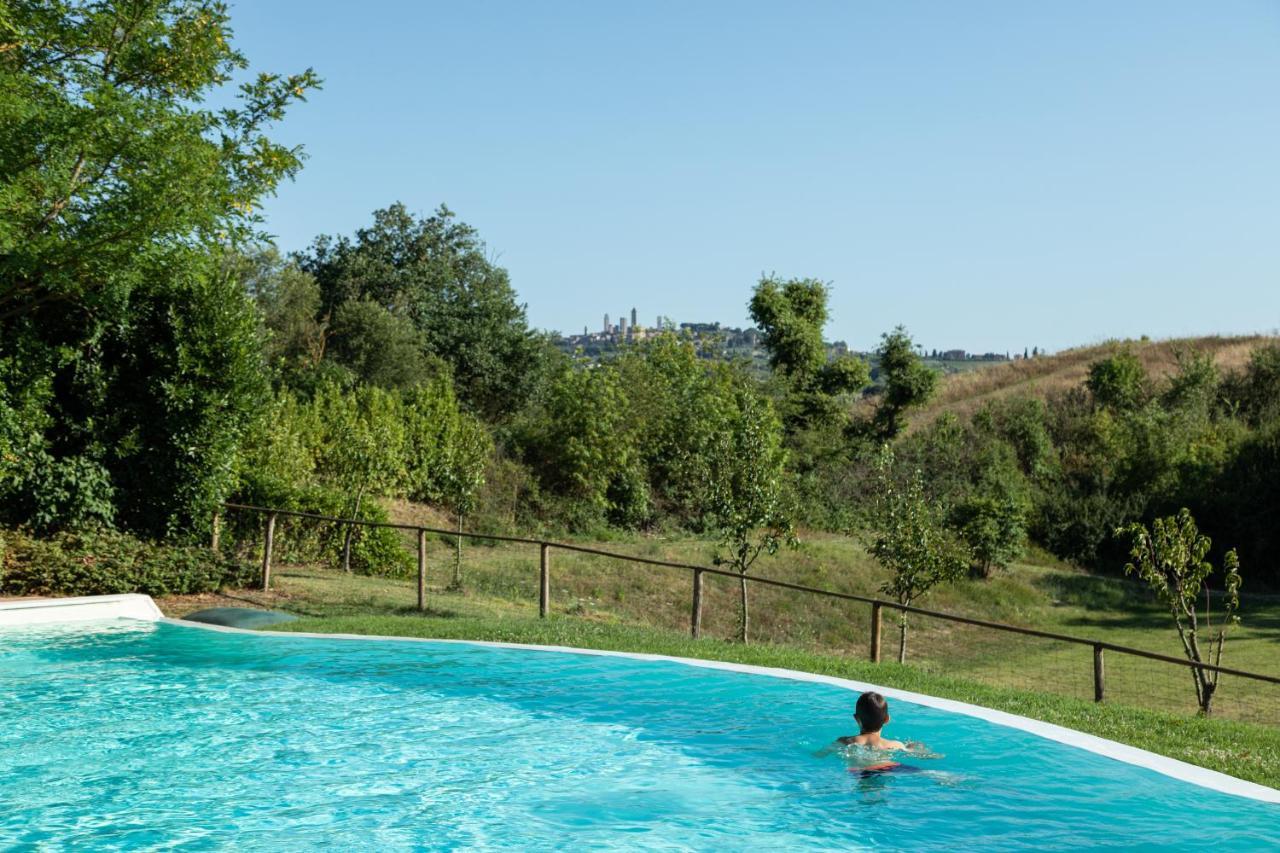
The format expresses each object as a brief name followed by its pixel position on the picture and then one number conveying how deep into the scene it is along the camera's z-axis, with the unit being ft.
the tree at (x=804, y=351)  143.84
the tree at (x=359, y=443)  80.18
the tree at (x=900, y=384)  145.38
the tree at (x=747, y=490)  67.46
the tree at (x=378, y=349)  131.34
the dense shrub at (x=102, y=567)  55.77
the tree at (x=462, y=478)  74.18
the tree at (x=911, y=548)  68.54
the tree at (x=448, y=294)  144.15
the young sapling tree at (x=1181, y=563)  50.83
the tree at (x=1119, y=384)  146.72
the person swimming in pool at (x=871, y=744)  32.86
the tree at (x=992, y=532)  102.83
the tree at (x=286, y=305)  136.26
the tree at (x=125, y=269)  53.83
